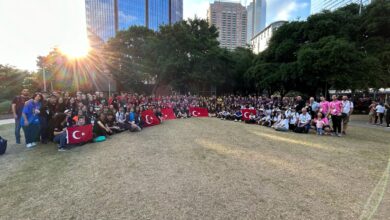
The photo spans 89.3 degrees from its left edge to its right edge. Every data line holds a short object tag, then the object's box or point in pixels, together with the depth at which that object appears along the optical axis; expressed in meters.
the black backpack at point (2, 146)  5.89
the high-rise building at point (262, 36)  68.38
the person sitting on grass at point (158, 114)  11.79
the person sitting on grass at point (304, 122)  9.04
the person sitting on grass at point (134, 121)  9.19
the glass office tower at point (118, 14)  69.14
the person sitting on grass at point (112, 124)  8.70
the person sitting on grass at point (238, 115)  13.50
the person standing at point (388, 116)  11.90
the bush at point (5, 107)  16.97
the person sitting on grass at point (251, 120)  12.11
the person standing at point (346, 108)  8.47
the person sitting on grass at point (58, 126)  6.71
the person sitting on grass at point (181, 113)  15.08
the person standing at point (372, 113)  13.15
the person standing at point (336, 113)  8.41
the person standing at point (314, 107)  9.60
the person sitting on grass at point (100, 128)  7.73
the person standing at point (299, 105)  9.99
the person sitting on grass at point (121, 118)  9.28
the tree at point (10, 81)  23.91
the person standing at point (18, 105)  6.67
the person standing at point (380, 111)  12.59
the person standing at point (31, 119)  6.33
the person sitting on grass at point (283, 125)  9.64
